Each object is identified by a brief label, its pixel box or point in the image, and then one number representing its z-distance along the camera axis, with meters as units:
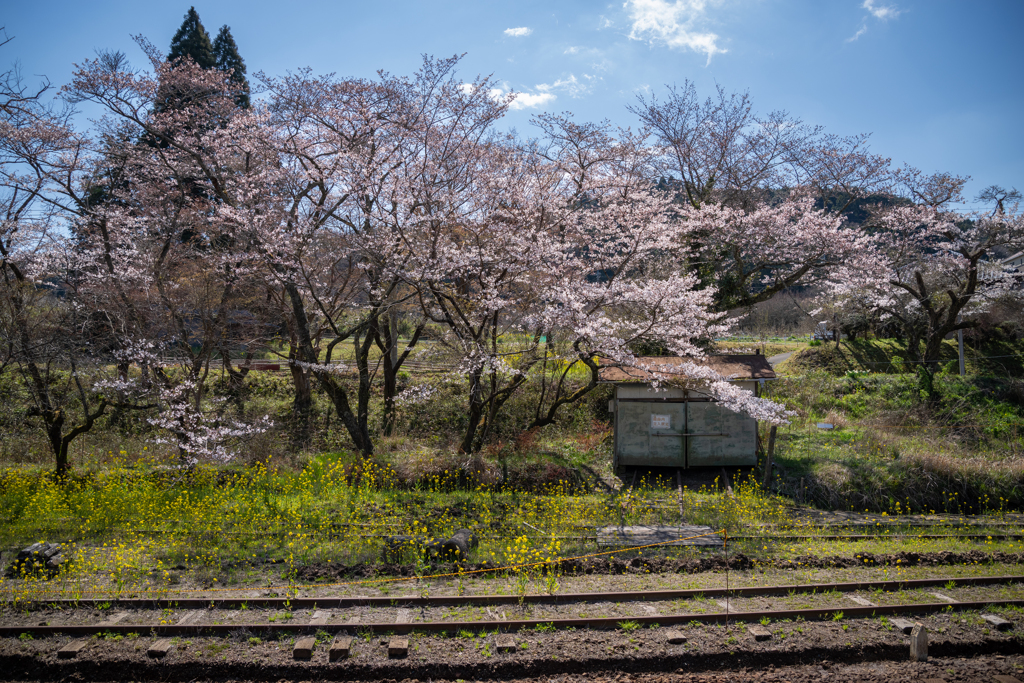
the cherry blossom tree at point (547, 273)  12.48
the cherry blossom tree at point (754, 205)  17.06
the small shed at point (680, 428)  13.16
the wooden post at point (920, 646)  5.83
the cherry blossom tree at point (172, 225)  13.16
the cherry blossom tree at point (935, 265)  18.30
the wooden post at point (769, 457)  11.88
